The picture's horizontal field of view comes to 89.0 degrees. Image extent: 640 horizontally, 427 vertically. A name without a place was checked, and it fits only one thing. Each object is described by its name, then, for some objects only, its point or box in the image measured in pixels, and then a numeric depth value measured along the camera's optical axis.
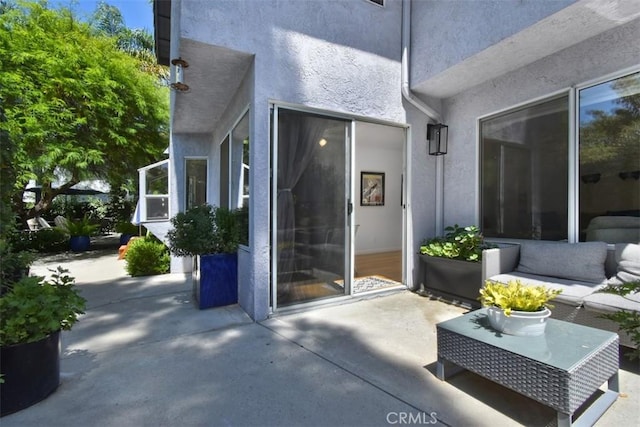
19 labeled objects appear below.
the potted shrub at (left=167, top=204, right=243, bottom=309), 4.42
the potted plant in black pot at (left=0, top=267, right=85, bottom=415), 2.13
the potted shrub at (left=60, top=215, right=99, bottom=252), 10.52
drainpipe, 4.93
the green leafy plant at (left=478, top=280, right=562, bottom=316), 2.31
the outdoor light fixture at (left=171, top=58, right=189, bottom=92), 3.83
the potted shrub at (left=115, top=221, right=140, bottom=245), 11.05
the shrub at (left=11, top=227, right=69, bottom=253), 9.85
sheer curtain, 4.13
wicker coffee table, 1.93
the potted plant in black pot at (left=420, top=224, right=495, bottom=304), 4.38
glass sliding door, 4.15
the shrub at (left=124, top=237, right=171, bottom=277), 6.72
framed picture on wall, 9.11
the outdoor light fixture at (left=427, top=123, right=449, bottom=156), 5.32
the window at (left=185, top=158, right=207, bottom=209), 7.46
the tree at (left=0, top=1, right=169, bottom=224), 7.71
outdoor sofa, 2.99
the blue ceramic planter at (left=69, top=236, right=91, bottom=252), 10.52
